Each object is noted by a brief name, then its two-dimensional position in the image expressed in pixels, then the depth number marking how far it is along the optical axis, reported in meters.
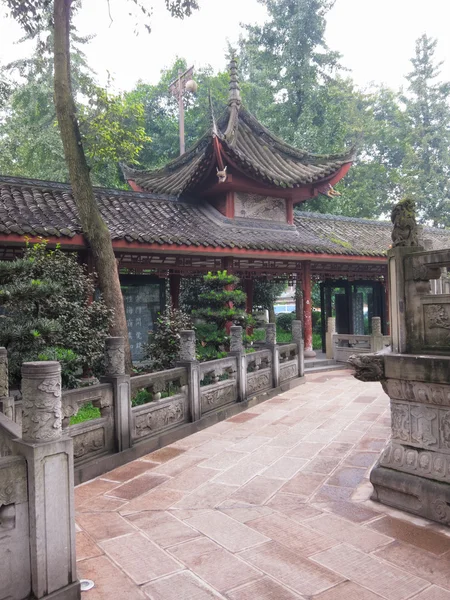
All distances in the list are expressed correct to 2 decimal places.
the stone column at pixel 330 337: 12.20
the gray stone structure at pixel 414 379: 3.32
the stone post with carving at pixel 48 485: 2.35
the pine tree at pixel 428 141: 27.36
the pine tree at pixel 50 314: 5.21
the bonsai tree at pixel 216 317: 7.86
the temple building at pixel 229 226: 8.63
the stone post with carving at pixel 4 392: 3.85
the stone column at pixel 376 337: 10.83
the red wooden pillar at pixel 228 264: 10.42
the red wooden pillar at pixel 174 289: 10.80
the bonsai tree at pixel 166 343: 7.19
